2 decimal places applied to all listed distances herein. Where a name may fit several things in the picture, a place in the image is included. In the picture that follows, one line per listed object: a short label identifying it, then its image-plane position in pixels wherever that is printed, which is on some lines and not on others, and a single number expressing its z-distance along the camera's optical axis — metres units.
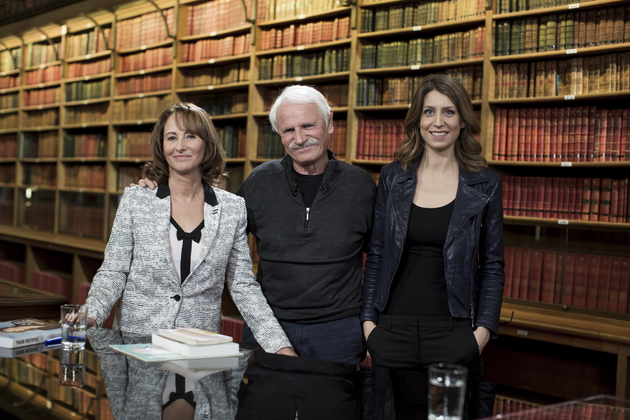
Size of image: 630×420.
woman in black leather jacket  1.69
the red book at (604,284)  2.87
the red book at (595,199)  3.01
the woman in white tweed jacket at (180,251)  1.75
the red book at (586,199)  3.03
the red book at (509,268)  3.16
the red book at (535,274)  3.06
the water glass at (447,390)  0.89
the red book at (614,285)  2.84
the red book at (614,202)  2.96
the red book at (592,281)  2.90
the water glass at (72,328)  1.47
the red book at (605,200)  2.98
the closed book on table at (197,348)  1.36
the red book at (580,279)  2.93
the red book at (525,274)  3.10
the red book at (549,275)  3.02
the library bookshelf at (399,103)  2.96
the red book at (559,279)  2.99
